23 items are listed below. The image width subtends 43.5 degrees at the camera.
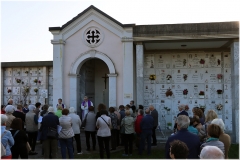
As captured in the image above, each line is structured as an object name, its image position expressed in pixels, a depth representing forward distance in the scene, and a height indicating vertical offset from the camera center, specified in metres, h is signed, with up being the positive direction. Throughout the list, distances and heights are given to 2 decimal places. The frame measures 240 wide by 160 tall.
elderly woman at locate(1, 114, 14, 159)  5.99 -1.03
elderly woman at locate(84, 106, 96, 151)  10.50 -1.18
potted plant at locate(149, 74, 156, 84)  16.41 +0.59
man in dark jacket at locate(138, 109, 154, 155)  10.26 -1.41
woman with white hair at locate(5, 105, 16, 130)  8.71 -0.73
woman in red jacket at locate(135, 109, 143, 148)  10.46 -1.18
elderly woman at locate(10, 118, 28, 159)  7.05 -1.19
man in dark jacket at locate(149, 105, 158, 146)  11.63 -1.07
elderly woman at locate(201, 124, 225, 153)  5.15 -0.83
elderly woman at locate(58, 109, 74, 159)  8.78 -1.32
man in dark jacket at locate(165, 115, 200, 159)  5.12 -0.87
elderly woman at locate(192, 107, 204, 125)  7.86 -0.65
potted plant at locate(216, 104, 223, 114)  15.77 -1.04
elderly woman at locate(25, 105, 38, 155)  10.10 -1.08
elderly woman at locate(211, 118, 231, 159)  5.50 -0.94
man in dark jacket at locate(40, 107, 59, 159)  8.57 -1.28
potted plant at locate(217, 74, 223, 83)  15.91 +0.53
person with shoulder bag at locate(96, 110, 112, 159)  9.26 -1.23
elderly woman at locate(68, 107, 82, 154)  9.86 -1.12
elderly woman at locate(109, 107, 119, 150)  10.74 -1.39
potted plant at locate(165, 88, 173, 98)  16.22 -0.29
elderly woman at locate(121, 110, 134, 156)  10.13 -1.35
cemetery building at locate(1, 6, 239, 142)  13.70 +1.31
